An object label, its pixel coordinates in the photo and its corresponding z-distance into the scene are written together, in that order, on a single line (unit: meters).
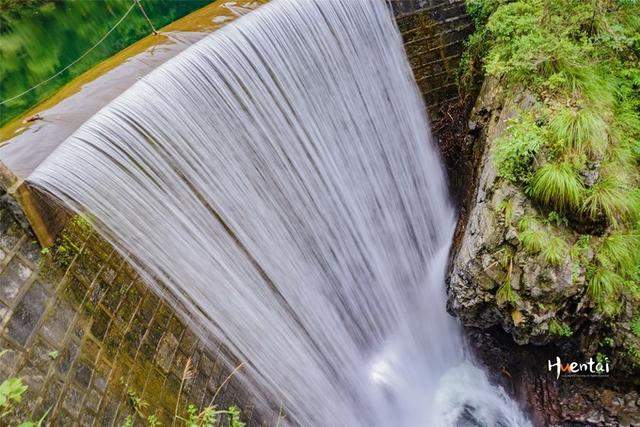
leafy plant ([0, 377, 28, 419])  2.22
